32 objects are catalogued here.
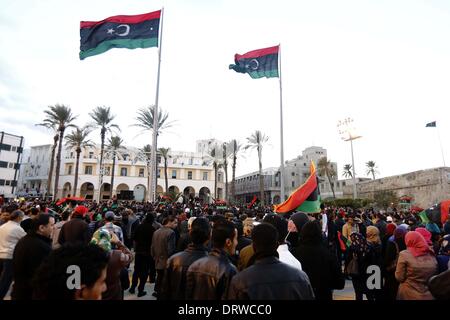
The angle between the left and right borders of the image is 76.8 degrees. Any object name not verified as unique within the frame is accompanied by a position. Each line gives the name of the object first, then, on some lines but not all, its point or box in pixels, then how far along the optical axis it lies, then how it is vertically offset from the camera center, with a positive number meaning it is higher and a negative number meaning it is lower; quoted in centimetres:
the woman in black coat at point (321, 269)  375 -78
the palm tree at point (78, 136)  4602 +1178
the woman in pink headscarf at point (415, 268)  391 -80
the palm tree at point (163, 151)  5289 +1079
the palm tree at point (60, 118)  3794 +1224
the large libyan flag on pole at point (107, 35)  1642 +1003
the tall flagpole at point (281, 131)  1872 +531
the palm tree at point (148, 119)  3656 +1153
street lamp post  4116 +1138
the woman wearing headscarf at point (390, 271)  497 -106
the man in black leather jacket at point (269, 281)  237 -60
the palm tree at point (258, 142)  5047 +1206
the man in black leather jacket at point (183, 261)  343 -63
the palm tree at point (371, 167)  8097 +1205
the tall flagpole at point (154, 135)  1783 +474
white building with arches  5628 +726
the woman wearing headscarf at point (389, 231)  672 -51
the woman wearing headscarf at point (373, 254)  539 -84
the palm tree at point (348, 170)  7826 +1089
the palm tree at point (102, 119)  4356 +1377
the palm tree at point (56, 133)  3969 +1086
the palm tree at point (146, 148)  5478 +1173
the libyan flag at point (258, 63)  1883 +975
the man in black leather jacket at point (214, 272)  297 -66
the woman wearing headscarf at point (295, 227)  615 -38
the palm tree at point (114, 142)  5047 +1185
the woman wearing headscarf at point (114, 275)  309 -71
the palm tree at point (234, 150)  5362 +1119
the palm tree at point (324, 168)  5980 +901
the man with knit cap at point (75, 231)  505 -38
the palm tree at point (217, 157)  5862 +1077
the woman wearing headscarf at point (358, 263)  545 -101
